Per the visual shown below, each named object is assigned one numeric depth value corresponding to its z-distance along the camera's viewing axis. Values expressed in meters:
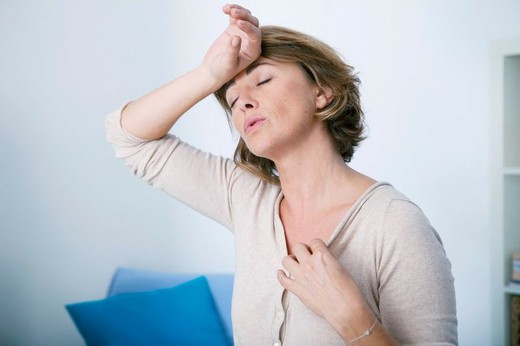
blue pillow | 2.34
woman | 1.07
